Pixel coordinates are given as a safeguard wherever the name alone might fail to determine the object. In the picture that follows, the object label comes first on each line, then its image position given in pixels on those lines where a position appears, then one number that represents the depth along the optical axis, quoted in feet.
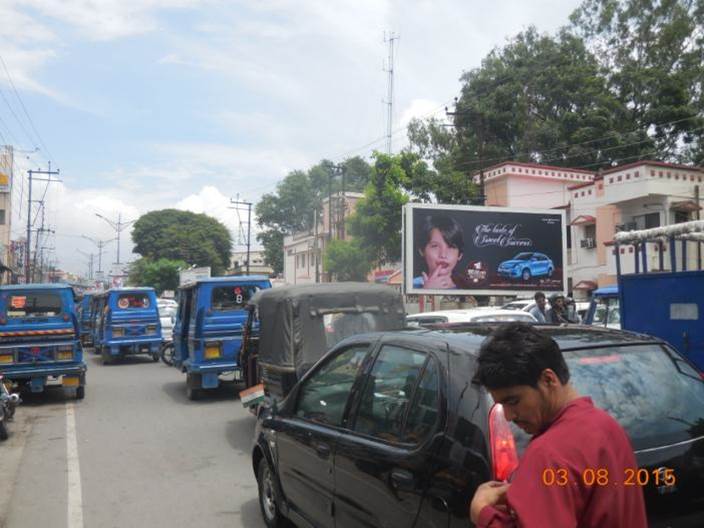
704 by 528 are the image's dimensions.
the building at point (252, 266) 220.02
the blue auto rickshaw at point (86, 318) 79.97
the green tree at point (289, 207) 209.15
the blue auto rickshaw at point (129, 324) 60.39
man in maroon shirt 5.07
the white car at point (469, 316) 37.35
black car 8.96
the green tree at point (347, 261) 115.14
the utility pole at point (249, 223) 183.46
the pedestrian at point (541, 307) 38.22
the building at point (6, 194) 159.94
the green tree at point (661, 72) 111.89
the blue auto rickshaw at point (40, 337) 37.09
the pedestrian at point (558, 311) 37.42
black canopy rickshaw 26.53
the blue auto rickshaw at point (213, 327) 37.50
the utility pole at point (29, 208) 177.70
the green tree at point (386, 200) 99.91
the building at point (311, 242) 154.95
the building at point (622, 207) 82.58
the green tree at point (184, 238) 229.45
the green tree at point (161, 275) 202.59
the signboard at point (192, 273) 166.61
